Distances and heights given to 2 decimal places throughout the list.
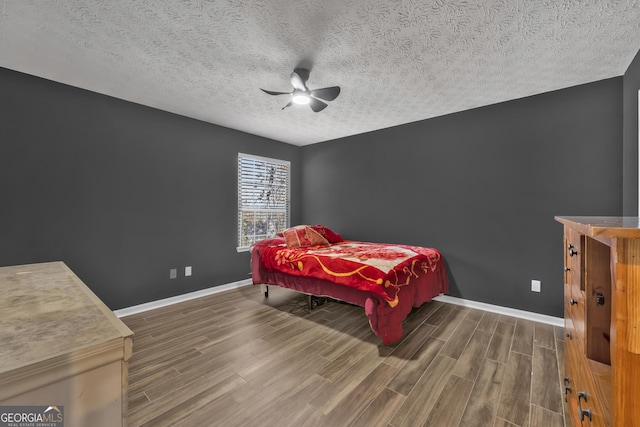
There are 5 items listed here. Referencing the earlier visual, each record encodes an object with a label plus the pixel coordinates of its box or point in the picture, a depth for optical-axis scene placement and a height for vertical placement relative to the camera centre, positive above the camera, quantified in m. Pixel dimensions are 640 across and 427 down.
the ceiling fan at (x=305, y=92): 2.35 +1.19
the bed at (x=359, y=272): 2.36 -0.61
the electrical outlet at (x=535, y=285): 2.89 -0.77
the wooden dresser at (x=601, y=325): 0.63 -0.36
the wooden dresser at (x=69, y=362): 0.50 -0.31
